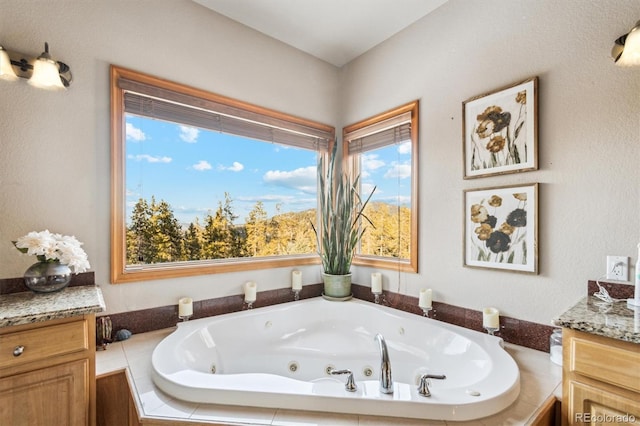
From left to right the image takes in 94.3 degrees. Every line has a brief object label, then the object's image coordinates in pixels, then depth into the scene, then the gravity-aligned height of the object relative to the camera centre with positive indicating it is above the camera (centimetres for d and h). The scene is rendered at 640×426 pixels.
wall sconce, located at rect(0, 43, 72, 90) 147 +74
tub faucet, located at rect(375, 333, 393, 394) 113 -64
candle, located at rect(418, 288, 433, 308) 204 -60
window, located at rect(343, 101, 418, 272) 225 +27
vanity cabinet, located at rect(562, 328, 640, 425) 96 -58
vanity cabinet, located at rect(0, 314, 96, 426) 111 -63
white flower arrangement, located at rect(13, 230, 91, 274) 136 -17
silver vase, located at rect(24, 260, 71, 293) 139 -30
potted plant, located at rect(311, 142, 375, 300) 248 -20
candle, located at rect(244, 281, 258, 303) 221 -59
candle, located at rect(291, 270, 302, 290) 246 -57
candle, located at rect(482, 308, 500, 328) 171 -62
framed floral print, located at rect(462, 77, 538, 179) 165 +48
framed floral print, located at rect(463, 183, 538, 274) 165 -10
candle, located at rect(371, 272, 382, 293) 239 -57
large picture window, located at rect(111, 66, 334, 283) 186 +23
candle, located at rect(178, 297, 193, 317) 191 -61
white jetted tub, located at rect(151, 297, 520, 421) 109 -76
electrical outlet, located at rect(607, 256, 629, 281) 135 -26
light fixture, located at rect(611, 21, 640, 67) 124 +71
